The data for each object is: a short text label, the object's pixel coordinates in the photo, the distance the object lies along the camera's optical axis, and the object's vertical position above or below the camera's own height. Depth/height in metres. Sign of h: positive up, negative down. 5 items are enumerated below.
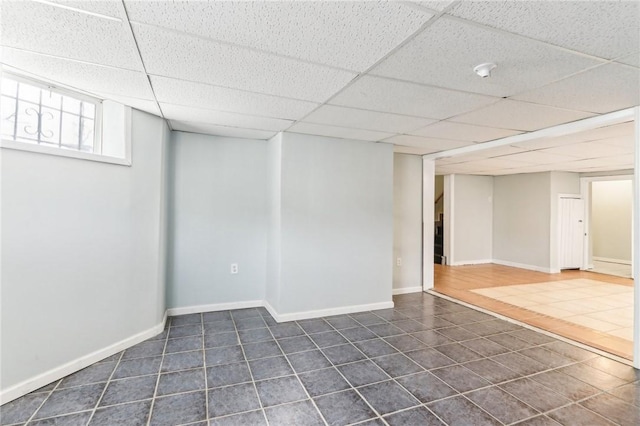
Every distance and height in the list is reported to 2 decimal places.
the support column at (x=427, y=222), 5.18 -0.07
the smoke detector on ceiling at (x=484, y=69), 1.89 +0.94
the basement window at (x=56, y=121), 2.18 +0.73
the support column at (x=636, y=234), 2.59 -0.12
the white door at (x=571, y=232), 6.92 -0.29
